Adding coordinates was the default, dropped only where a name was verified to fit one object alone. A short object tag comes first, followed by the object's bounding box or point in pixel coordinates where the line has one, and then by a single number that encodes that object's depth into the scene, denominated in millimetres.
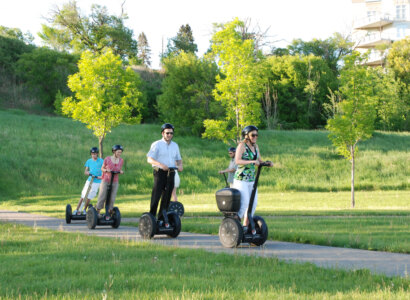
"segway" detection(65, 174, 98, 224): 14194
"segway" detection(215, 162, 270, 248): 8398
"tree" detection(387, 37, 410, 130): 58059
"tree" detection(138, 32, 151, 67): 119494
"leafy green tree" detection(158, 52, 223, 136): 46375
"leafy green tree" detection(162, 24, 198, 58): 82938
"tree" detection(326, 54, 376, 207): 23312
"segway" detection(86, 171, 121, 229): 12320
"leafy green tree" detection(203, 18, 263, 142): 31391
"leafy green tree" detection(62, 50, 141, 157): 28828
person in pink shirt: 12867
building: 73000
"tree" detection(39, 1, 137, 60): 74750
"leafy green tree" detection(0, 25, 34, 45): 88062
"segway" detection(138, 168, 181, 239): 9812
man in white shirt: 9961
